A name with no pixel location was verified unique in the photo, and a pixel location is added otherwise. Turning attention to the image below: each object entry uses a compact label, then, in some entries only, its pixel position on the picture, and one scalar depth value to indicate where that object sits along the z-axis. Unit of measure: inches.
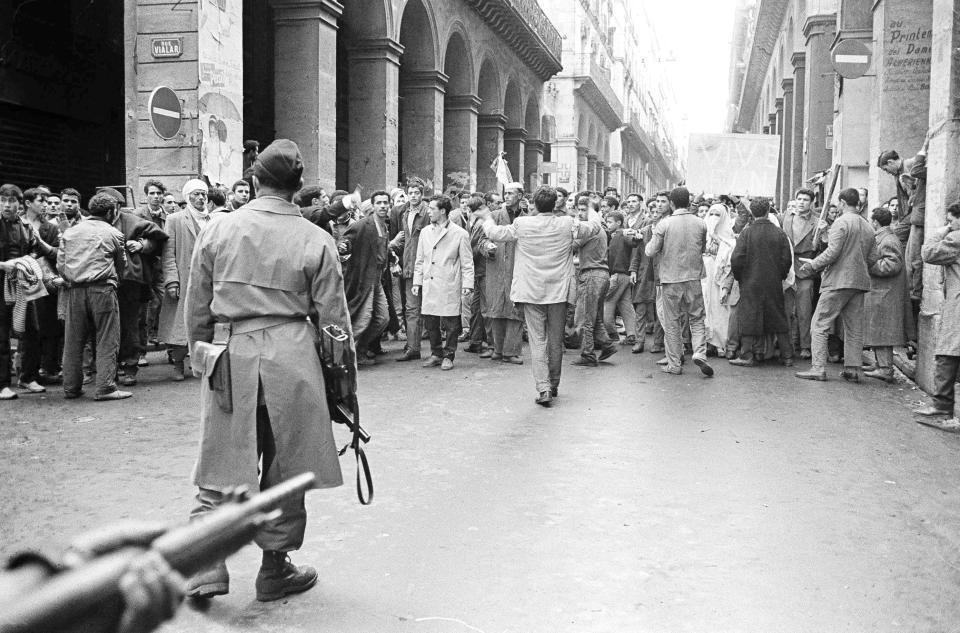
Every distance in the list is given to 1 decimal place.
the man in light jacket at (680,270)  380.8
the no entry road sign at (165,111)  420.5
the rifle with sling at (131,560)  39.1
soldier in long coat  138.5
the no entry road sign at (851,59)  474.0
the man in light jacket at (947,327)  276.2
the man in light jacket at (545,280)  312.3
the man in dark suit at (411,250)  417.7
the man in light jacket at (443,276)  390.3
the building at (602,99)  1608.0
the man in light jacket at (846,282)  362.6
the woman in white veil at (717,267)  443.2
